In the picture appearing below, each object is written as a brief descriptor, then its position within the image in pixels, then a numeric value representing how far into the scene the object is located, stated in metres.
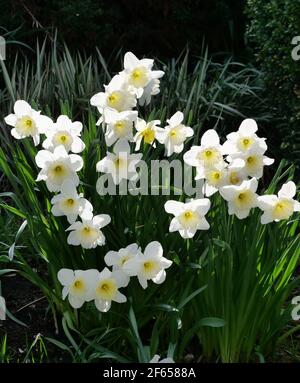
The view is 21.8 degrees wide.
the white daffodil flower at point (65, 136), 2.54
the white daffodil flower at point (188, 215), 2.43
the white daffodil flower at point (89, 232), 2.46
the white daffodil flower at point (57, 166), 2.45
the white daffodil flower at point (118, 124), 2.50
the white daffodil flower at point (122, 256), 2.43
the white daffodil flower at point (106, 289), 2.43
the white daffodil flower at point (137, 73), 2.61
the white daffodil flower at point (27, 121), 2.62
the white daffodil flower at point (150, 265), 2.41
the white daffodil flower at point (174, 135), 2.61
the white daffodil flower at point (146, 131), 2.58
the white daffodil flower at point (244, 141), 2.47
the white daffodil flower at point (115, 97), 2.57
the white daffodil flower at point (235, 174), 2.44
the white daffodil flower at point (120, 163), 2.51
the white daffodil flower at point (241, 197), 2.39
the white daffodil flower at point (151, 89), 2.68
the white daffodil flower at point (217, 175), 2.44
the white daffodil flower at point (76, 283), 2.43
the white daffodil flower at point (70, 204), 2.45
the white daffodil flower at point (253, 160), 2.46
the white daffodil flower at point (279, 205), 2.42
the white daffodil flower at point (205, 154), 2.46
